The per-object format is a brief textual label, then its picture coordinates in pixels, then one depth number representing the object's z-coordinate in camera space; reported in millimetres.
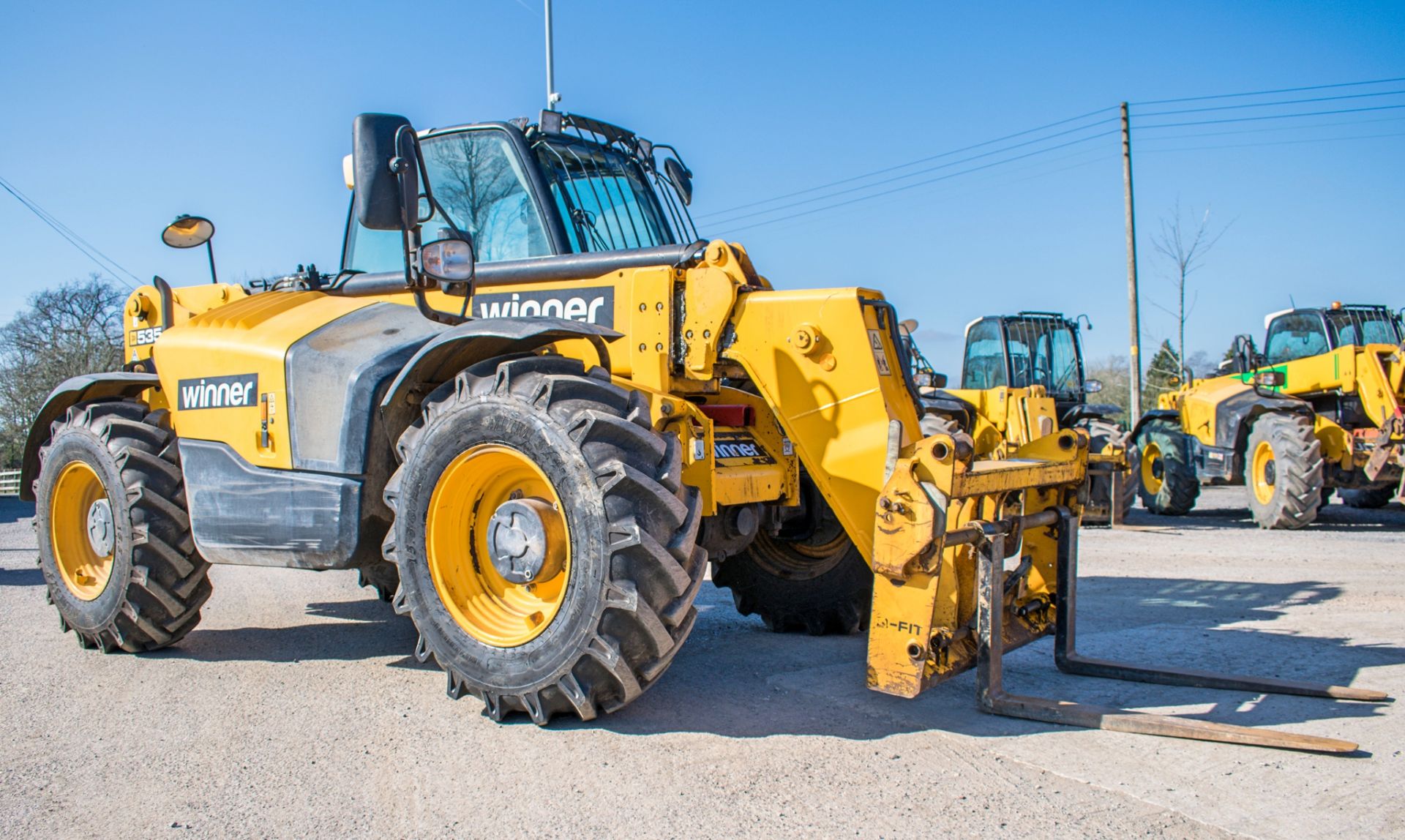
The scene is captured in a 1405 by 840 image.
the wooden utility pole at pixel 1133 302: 22736
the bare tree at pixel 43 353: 25391
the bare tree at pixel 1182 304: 25594
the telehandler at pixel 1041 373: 13750
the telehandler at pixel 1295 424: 12508
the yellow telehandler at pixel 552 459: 4062
